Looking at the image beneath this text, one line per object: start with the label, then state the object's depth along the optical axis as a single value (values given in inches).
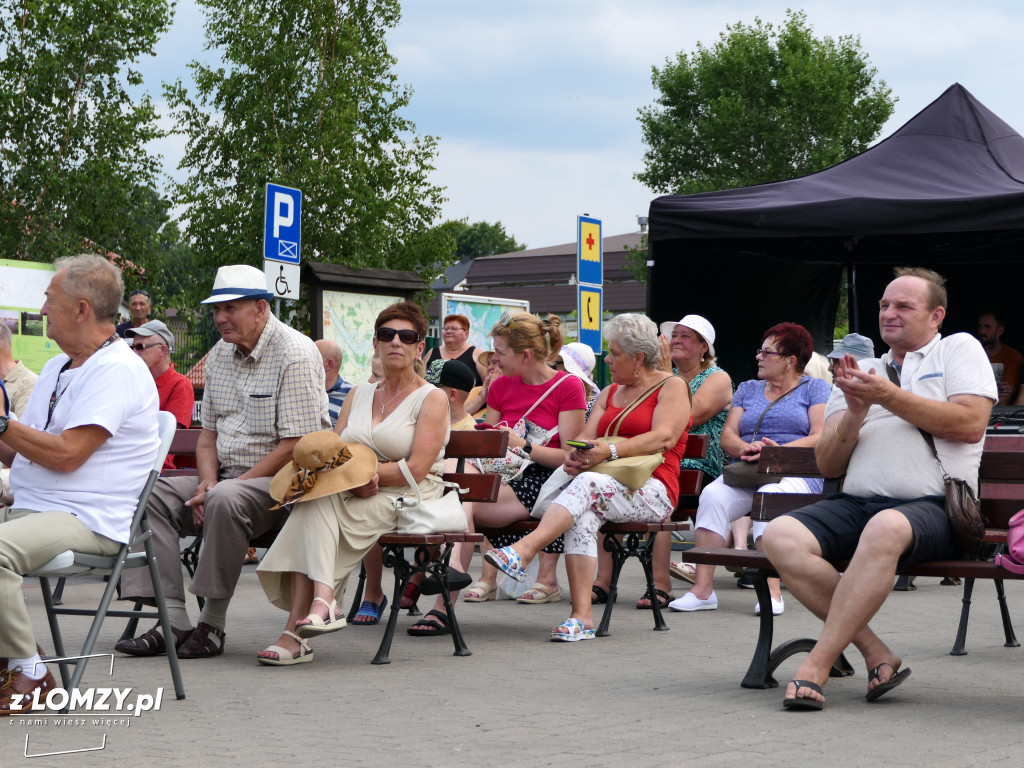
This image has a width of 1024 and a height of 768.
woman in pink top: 311.1
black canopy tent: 419.2
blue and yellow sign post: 518.0
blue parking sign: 447.2
